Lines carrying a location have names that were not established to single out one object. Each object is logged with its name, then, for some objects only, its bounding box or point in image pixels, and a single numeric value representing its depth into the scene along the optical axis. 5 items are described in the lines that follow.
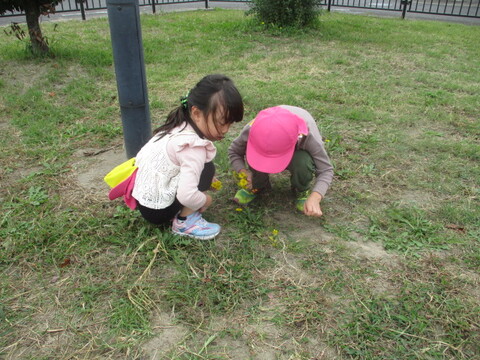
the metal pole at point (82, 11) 9.20
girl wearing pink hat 2.19
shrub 7.54
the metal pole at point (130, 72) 2.45
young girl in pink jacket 2.05
